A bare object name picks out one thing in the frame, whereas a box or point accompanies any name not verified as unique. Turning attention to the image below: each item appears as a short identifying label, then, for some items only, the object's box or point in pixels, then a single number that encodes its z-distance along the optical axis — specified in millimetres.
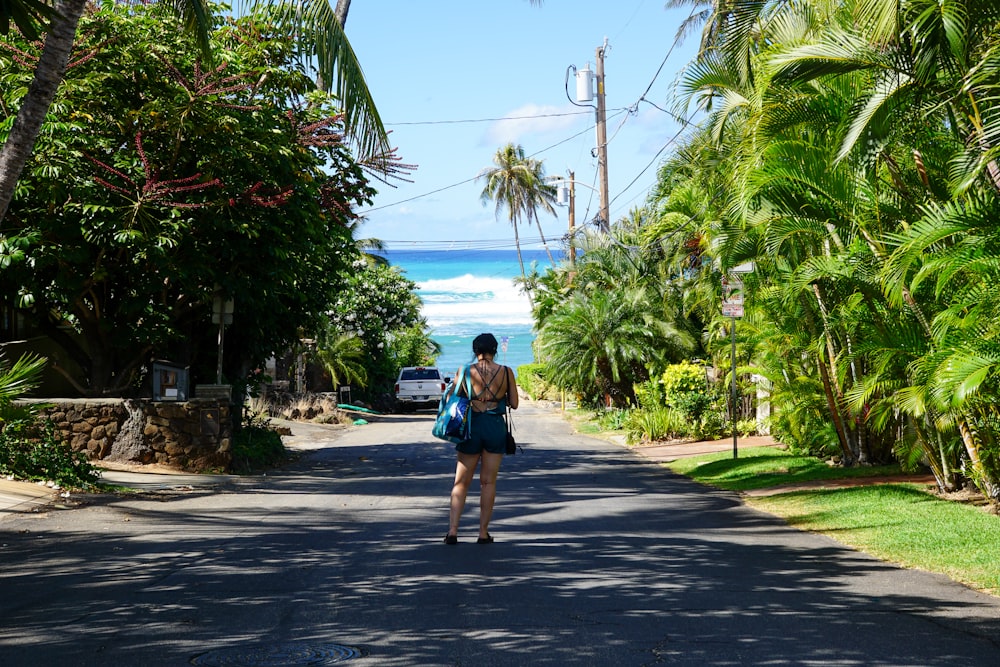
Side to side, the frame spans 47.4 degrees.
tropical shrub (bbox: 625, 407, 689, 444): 25375
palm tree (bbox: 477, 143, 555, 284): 64812
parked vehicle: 44812
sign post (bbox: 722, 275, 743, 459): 18359
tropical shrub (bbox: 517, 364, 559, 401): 50688
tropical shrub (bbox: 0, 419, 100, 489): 14156
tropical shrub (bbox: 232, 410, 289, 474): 18766
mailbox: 17719
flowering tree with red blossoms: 15508
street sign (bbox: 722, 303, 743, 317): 18328
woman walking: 10164
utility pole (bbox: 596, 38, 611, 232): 34750
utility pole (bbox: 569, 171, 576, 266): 53816
